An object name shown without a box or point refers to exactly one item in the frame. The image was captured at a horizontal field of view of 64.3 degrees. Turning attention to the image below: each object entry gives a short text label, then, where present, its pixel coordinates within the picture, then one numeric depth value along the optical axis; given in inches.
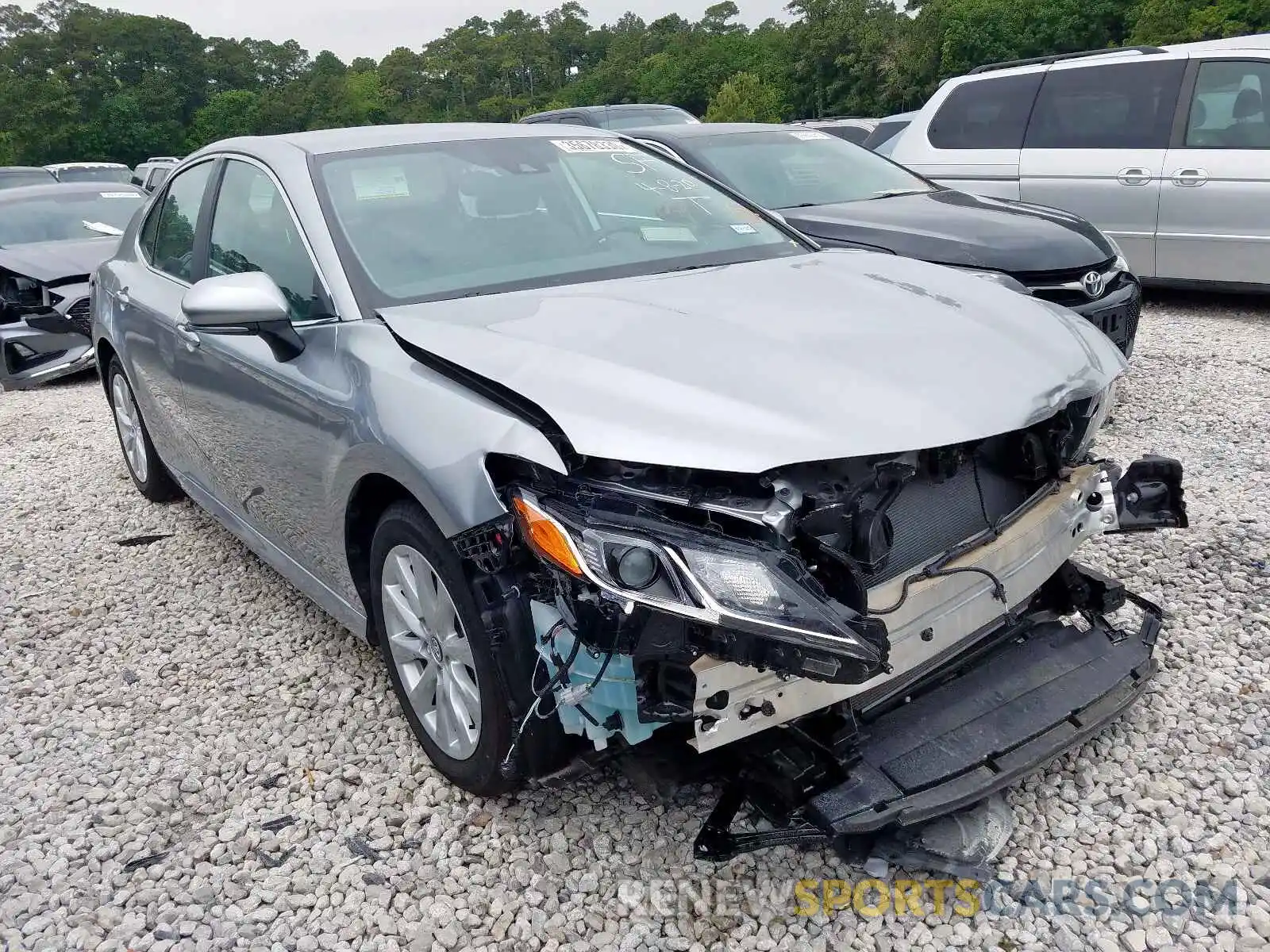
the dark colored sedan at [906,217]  204.4
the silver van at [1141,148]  270.2
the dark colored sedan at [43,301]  328.5
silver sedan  79.4
